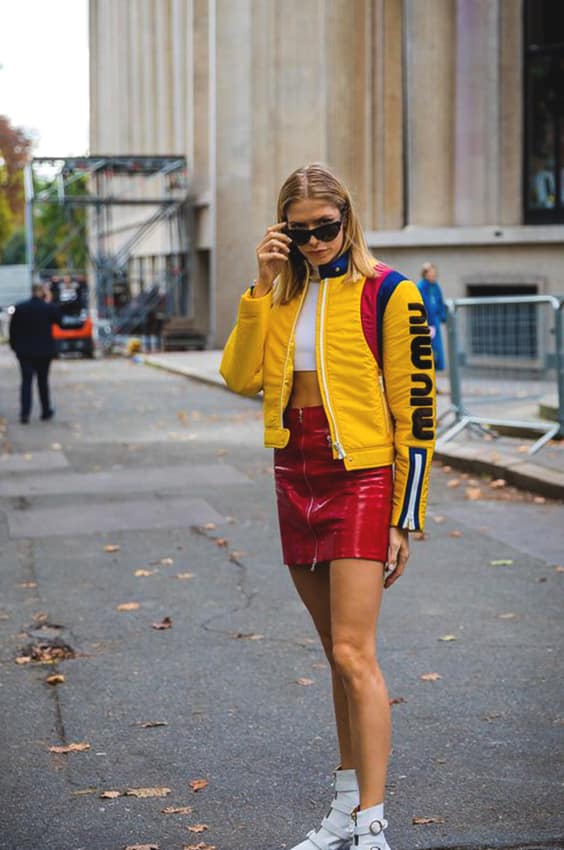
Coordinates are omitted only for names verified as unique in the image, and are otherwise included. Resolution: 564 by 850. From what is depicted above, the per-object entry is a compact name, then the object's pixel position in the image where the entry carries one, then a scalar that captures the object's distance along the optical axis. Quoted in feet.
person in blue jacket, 64.64
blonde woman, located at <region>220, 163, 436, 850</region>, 12.91
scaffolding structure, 130.11
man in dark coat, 65.72
